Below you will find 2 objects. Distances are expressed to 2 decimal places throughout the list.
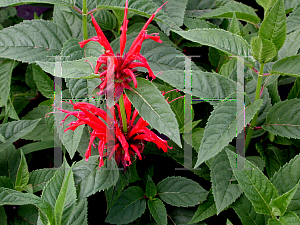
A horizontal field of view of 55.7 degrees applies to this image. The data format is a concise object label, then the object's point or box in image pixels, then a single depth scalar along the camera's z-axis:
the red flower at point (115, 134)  0.59
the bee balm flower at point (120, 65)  0.48
